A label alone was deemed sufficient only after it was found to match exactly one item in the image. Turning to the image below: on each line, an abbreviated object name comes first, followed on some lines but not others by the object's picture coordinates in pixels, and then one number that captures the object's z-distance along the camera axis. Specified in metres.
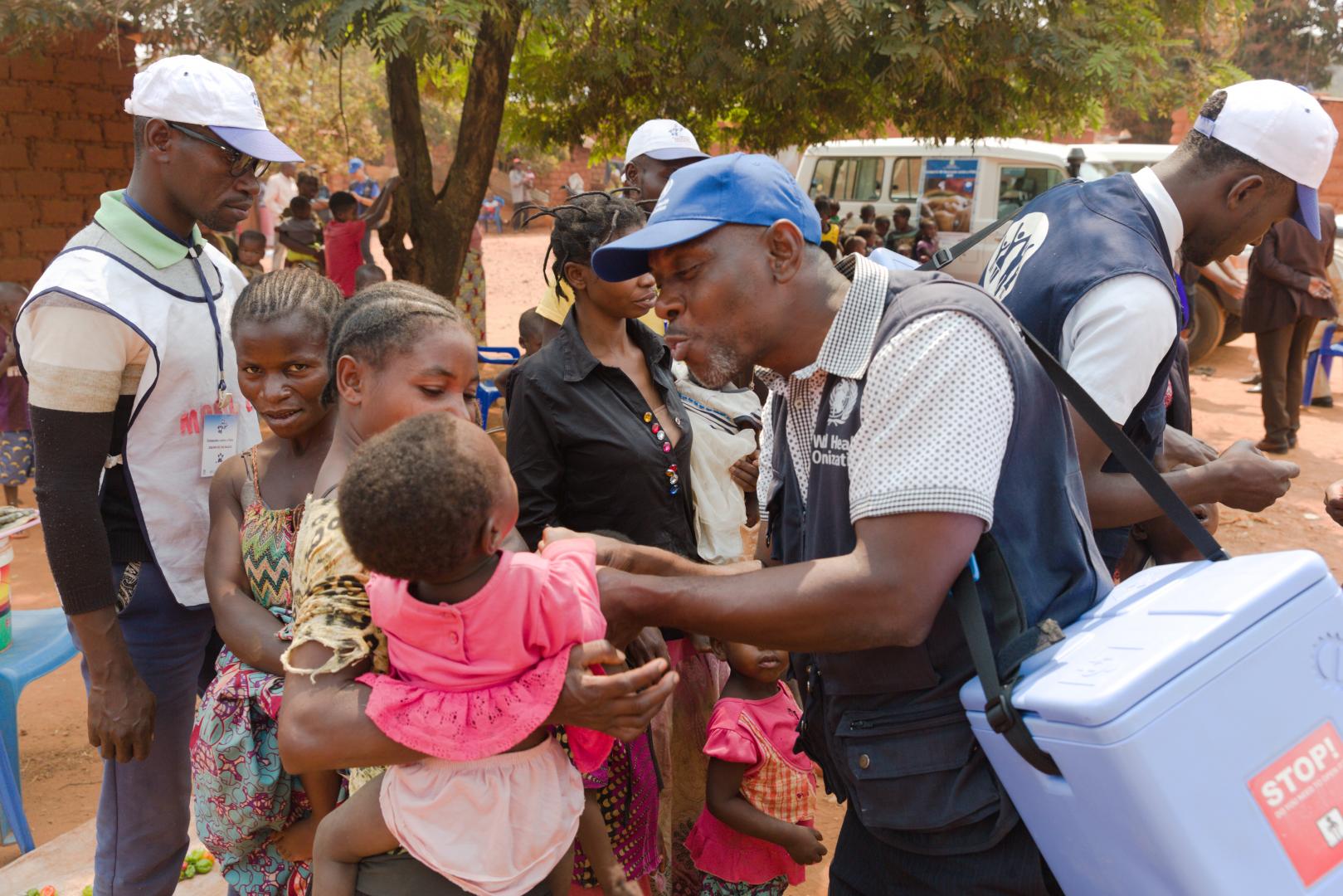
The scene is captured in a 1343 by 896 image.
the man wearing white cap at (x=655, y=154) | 4.62
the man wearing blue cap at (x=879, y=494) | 1.55
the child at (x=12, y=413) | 6.97
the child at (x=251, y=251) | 9.88
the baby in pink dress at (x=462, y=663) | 1.55
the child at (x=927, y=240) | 11.98
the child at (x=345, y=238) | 9.70
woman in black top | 2.67
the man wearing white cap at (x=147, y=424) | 2.34
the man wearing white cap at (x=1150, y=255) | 2.23
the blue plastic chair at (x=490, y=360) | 7.95
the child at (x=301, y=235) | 10.78
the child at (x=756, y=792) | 2.80
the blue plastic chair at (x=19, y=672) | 3.73
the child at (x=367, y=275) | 8.52
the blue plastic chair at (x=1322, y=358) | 10.58
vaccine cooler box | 1.35
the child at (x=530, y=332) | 5.09
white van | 12.62
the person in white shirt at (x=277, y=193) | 17.70
